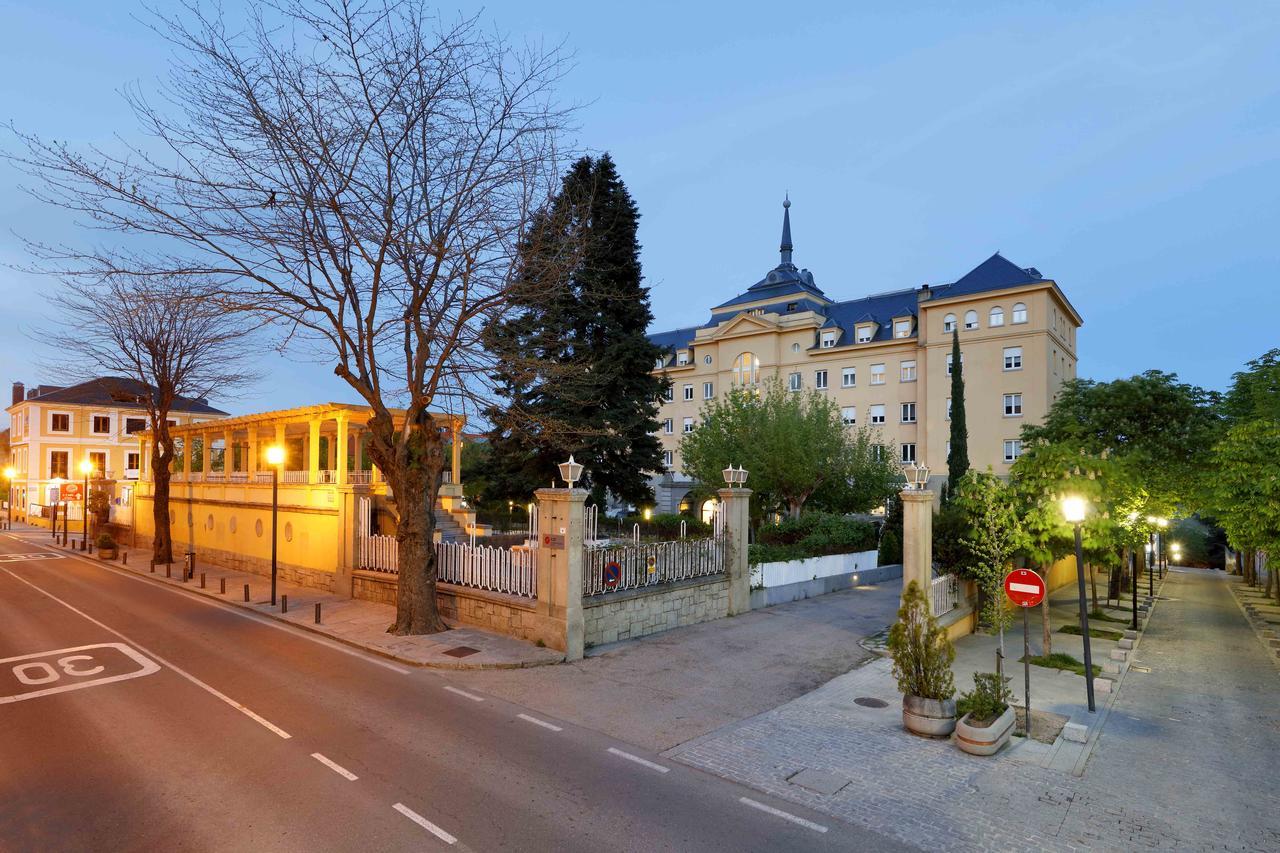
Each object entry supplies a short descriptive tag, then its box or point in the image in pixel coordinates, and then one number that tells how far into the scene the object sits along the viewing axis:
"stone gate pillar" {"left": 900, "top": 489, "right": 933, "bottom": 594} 12.43
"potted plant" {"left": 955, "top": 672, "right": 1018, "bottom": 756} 8.44
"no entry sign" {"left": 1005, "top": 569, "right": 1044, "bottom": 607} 9.50
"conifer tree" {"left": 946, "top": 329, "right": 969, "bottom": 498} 38.17
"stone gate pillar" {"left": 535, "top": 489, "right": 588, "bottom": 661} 12.66
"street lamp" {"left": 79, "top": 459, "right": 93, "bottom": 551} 32.08
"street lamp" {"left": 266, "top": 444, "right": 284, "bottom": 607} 18.75
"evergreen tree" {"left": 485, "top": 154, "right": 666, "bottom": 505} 26.59
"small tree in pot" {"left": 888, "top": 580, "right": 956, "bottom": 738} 9.09
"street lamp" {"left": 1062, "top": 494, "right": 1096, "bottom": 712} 10.23
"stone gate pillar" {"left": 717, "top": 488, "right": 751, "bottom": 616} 17.45
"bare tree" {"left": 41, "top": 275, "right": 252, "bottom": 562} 25.19
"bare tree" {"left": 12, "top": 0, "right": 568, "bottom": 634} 12.72
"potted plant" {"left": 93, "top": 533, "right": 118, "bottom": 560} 28.16
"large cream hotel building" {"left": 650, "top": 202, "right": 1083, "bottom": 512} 43.47
